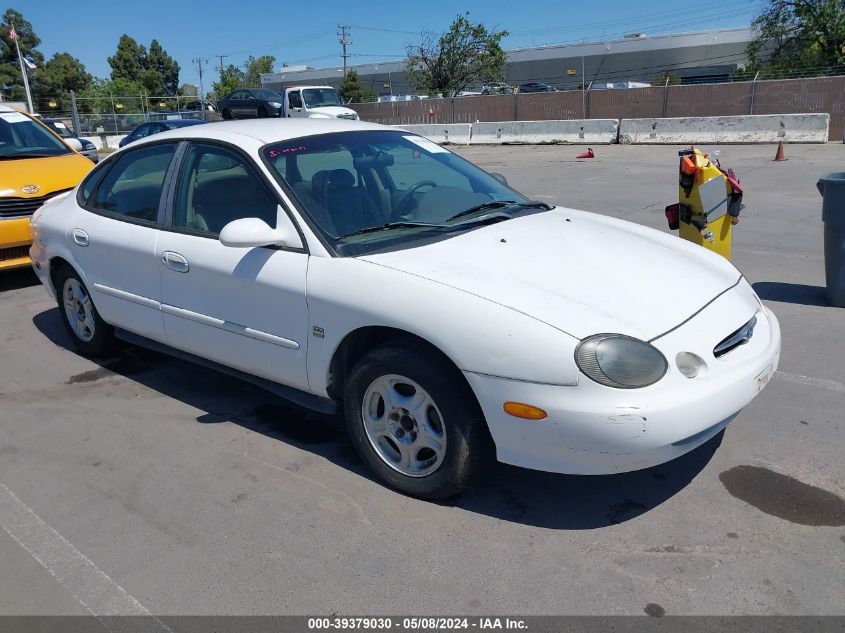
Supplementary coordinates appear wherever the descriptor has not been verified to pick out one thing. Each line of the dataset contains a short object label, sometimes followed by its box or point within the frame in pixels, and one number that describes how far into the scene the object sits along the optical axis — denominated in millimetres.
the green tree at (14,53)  68438
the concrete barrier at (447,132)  26734
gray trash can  5750
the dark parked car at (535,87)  48144
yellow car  7316
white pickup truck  27719
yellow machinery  6254
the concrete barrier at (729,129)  19594
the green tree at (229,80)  85875
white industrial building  59094
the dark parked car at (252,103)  31016
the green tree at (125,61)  77688
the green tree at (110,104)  33031
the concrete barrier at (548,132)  23078
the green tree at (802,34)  36906
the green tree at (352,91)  61219
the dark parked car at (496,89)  47656
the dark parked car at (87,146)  14126
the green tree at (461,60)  49750
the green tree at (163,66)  81000
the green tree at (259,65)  102875
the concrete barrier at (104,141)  31594
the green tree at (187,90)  86306
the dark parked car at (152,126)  20159
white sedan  2906
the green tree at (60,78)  68625
